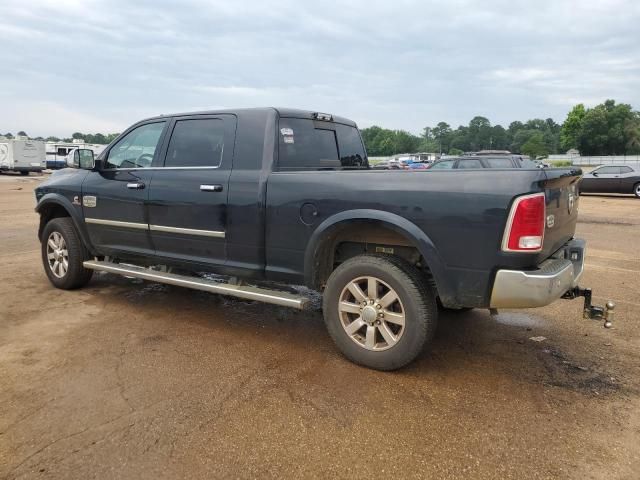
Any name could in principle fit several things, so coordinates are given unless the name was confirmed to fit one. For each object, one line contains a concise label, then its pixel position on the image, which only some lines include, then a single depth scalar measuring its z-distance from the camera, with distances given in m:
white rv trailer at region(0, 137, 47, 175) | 35.97
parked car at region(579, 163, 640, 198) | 19.69
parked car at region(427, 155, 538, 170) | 13.73
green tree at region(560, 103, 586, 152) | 99.88
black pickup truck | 3.16
